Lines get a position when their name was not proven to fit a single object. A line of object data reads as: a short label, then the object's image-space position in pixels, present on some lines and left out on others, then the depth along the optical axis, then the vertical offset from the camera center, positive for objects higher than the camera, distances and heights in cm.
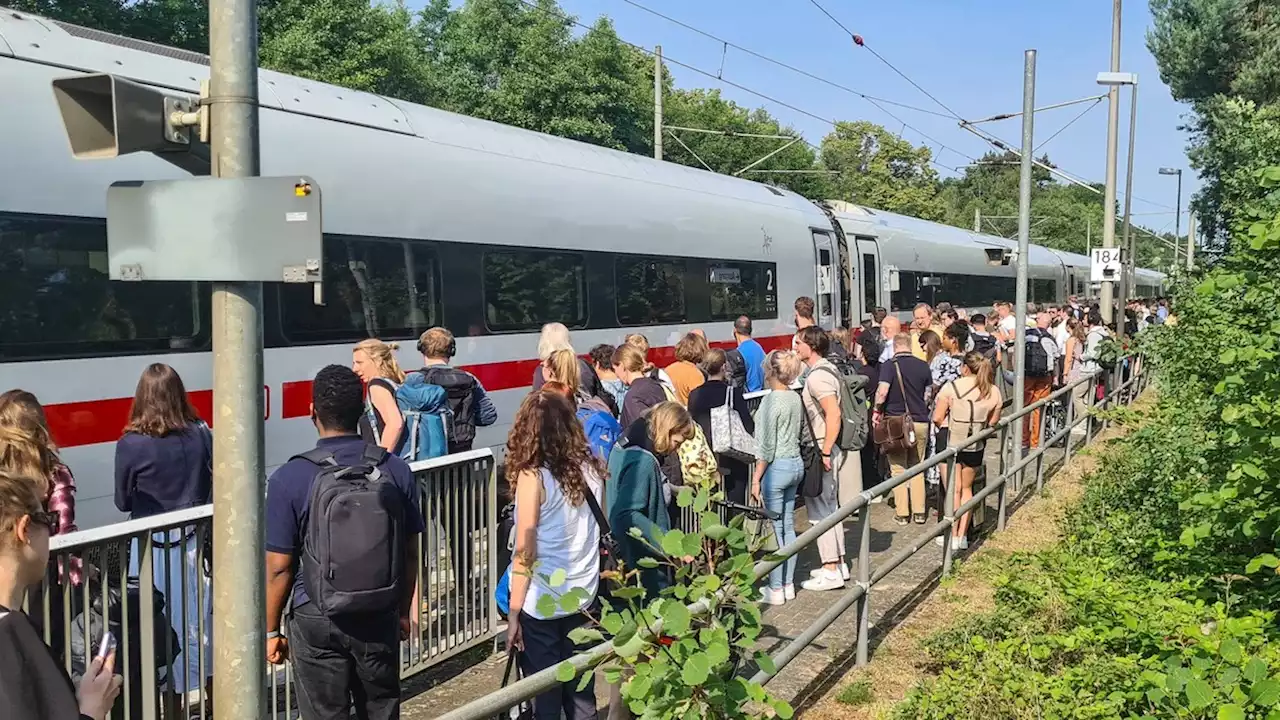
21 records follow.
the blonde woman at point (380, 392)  664 -61
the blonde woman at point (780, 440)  708 -96
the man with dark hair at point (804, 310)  1039 -17
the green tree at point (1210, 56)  2097 +499
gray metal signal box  276 +15
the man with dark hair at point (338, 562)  378 -95
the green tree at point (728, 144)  5056 +724
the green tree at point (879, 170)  6931 +805
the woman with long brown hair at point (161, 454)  494 -74
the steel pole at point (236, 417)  279 -32
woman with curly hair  431 -92
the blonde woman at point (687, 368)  809 -58
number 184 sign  1759 +45
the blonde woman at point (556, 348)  663 -37
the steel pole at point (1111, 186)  2056 +206
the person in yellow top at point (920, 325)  1176 -36
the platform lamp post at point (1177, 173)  4558 +504
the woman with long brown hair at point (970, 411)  877 -97
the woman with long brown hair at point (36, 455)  417 -63
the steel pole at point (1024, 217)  1030 +73
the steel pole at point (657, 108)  2388 +408
